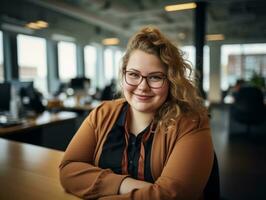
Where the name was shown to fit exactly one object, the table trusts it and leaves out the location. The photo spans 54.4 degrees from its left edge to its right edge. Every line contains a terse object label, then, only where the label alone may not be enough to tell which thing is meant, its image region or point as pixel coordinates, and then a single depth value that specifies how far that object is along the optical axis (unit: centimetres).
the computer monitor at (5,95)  316
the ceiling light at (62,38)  785
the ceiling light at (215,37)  1016
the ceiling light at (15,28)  607
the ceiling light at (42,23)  633
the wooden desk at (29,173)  108
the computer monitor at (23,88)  394
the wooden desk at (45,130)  266
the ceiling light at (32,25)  640
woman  99
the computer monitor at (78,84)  570
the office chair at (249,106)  482
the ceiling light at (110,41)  1027
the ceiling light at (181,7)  570
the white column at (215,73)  1118
